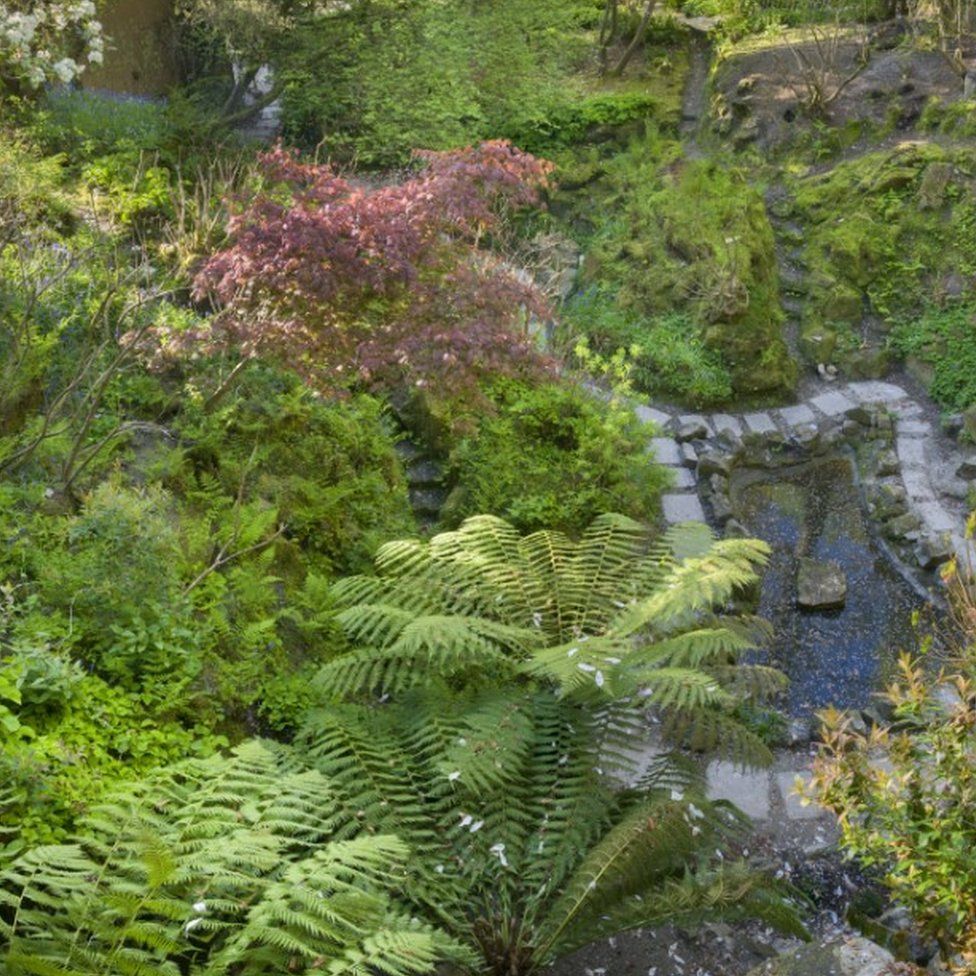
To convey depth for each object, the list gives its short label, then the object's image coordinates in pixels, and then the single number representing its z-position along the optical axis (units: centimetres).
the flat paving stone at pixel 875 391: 973
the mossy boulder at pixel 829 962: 389
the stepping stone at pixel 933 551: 786
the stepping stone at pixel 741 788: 592
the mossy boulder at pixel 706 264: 988
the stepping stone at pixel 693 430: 911
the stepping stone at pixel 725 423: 932
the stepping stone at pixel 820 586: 757
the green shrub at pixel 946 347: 963
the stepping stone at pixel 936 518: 825
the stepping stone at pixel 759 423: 941
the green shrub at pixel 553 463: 719
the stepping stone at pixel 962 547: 778
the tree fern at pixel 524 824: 416
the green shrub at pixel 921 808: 374
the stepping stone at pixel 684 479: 850
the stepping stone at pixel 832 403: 966
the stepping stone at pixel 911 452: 899
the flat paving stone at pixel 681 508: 807
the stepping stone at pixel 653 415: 925
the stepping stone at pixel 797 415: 954
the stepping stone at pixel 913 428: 932
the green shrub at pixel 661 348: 969
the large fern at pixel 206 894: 303
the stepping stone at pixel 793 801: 587
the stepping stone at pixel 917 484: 862
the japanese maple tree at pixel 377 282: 557
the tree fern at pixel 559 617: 451
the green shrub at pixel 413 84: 1131
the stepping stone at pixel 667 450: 879
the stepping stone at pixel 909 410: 955
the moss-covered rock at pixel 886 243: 1049
